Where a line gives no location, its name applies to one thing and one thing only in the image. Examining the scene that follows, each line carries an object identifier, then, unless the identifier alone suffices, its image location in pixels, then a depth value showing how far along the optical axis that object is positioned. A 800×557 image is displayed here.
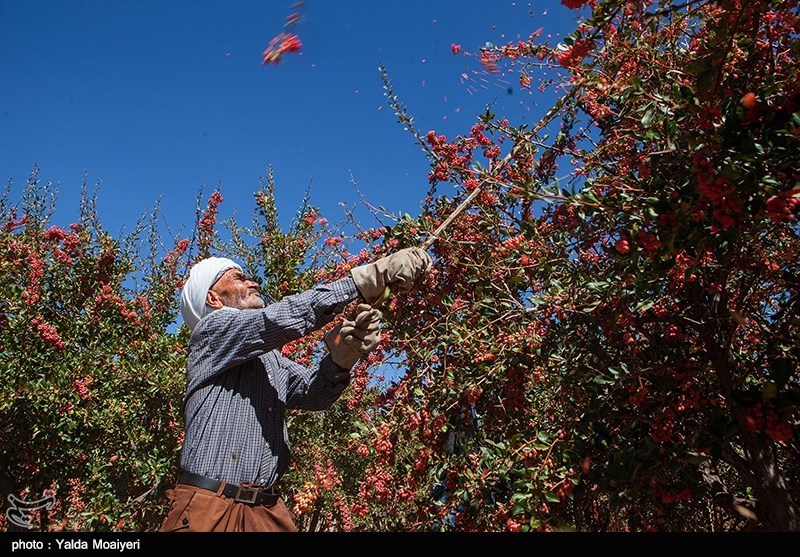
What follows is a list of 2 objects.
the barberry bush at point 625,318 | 1.78
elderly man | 1.96
